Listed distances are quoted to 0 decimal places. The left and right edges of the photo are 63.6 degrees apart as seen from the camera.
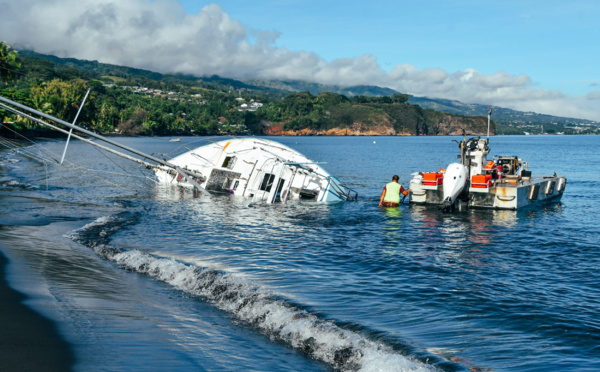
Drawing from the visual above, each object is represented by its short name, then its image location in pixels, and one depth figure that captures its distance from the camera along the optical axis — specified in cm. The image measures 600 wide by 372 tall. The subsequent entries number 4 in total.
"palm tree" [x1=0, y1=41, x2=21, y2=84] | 8050
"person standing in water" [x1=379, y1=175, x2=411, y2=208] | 2819
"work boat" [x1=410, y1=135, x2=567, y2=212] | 2653
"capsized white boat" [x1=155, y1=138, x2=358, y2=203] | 2997
